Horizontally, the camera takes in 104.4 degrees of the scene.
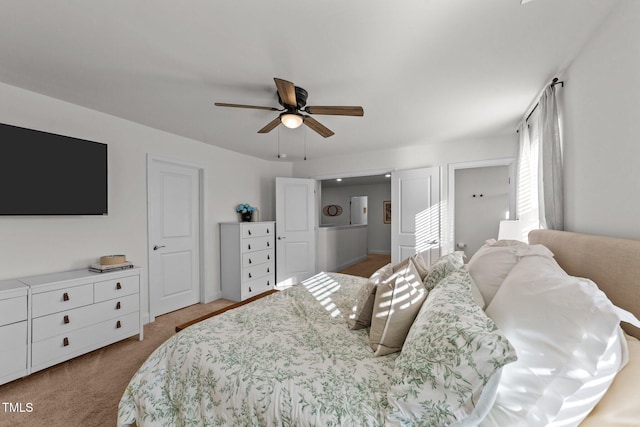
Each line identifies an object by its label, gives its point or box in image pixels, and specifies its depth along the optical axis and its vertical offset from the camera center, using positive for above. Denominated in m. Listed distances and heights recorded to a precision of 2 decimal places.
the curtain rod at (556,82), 1.88 +1.00
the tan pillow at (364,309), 1.56 -0.60
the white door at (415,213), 3.77 +0.01
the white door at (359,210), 8.08 +0.14
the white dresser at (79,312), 2.03 -0.87
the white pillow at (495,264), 1.33 -0.29
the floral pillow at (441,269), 1.54 -0.36
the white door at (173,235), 3.24 -0.28
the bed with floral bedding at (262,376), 0.97 -0.72
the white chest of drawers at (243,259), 3.84 -0.71
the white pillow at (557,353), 0.72 -0.43
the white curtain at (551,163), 1.85 +0.38
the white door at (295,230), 4.58 -0.29
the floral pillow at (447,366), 0.77 -0.51
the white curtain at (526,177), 2.47 +0.39
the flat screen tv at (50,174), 2.08 +0.40
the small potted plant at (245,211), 4.28 +0.07
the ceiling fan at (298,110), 1.86 +0.85
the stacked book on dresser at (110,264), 2.49 -0.50
